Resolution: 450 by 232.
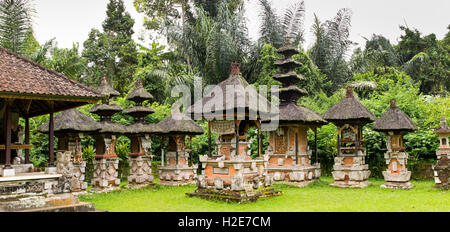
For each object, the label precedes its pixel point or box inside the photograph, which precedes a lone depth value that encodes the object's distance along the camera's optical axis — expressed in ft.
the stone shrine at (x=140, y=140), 49.90
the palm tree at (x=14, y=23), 54.24
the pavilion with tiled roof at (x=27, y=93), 27.07
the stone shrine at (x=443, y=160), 40.68
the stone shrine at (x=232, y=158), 36.22
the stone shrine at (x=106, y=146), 46.28
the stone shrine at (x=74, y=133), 42.19
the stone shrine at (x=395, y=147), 43.27
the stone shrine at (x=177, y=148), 50.75
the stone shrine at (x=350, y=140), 45.57
